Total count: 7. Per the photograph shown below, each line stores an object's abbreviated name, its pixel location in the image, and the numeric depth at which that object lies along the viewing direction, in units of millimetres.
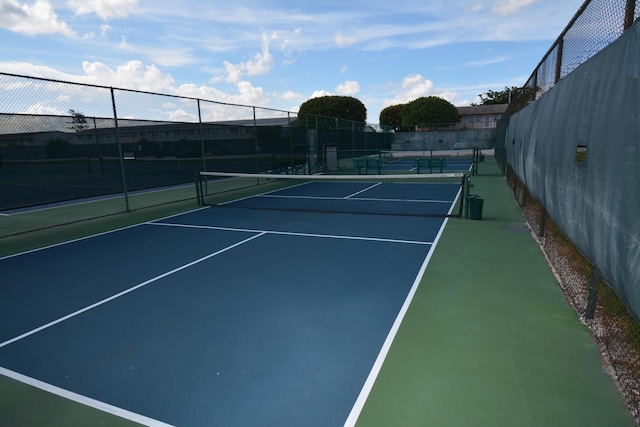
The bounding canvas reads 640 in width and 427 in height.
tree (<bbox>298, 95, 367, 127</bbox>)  67250
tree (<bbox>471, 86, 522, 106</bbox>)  83294
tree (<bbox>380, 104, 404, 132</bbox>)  80062
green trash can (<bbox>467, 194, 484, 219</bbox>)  10073
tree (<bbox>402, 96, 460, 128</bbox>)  57097
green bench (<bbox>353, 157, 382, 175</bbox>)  21412
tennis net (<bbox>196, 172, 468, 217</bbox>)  12312
